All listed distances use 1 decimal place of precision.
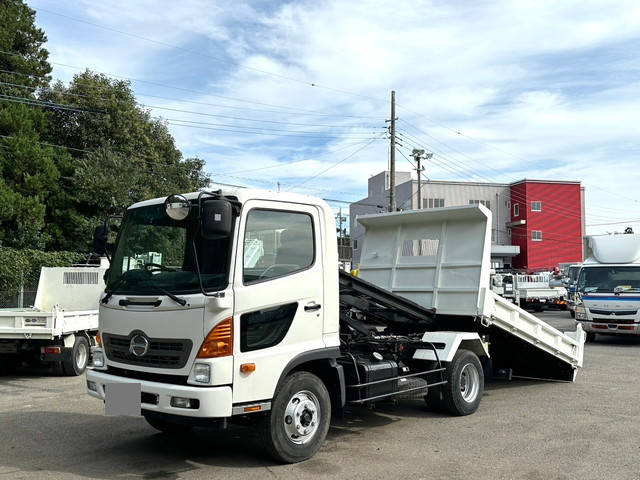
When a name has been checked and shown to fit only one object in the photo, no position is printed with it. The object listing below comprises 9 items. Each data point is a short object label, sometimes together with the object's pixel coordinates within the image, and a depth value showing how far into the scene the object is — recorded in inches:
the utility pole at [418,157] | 1488.7
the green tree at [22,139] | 951.0
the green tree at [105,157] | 1027.3
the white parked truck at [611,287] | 606.5
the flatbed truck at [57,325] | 411.2
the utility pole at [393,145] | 1124.8
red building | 2020.2
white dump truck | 203.6
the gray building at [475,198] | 1974.7
